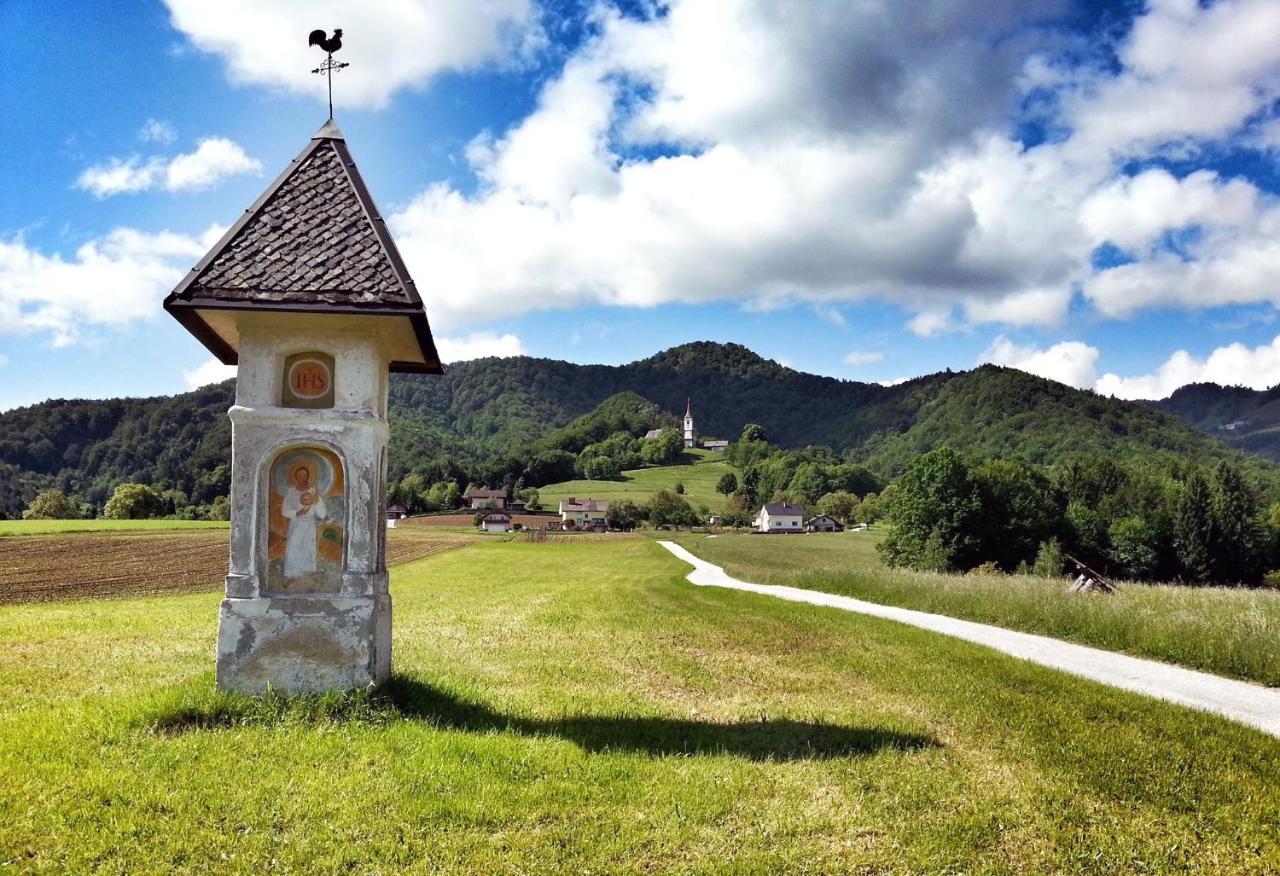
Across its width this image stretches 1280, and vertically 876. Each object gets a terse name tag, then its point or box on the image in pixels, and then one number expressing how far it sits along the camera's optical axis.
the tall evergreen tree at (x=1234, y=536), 64.06
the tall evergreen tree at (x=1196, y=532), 63.88
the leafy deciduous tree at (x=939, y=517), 48.06
